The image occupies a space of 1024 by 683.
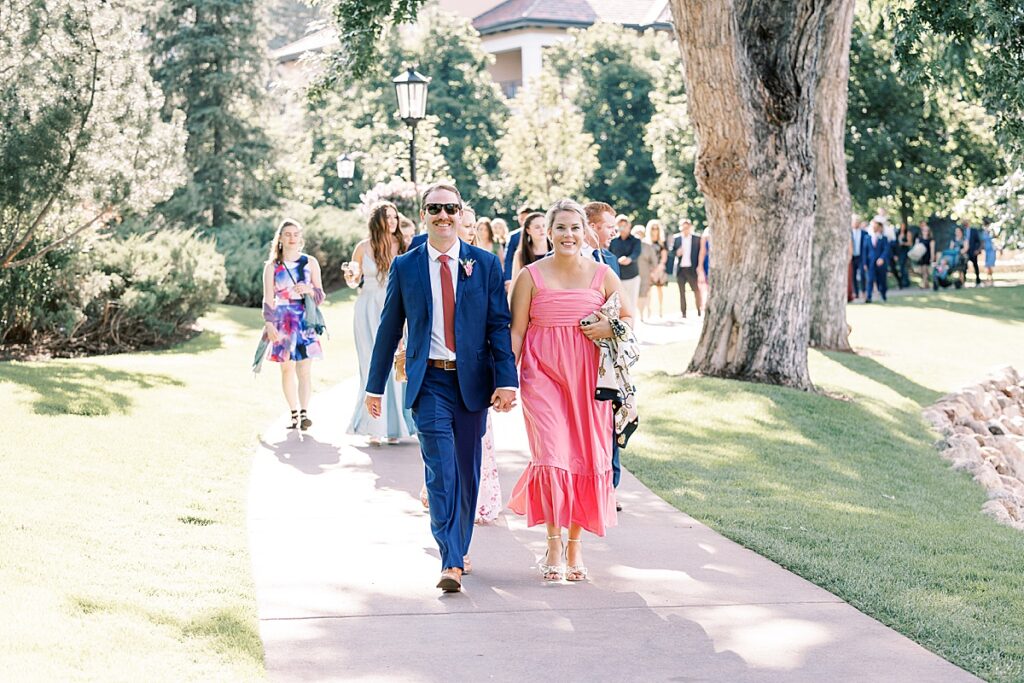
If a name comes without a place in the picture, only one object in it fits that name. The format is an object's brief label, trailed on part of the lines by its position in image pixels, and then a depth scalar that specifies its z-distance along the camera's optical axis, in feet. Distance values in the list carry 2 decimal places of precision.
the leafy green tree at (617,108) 168.76
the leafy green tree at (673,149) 133.08
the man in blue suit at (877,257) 99.40
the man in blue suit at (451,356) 22.09
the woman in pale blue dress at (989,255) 117.91
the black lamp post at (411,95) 70.85
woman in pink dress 22.58
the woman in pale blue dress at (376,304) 36.27
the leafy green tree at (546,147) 151.98
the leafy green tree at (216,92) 122.72
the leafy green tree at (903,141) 117.39
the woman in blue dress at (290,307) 39.17
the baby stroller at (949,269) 114.21
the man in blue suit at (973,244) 113.09
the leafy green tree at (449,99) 172.14
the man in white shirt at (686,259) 83.66
